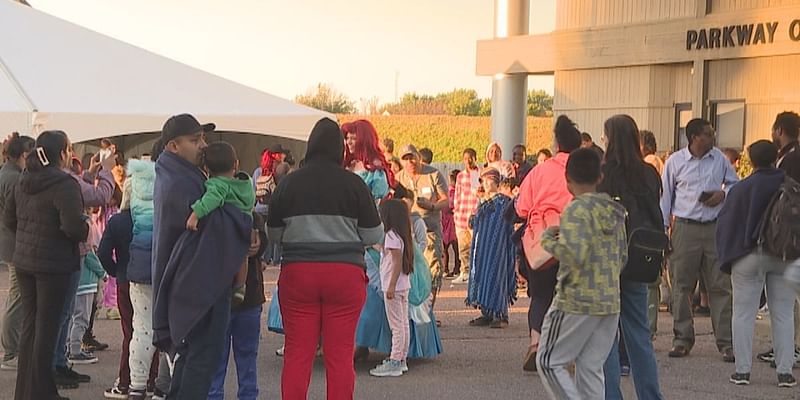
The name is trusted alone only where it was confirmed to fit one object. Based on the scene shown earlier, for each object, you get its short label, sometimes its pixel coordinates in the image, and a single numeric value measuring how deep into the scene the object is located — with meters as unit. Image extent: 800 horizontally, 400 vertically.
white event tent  14.98
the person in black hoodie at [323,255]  6.30
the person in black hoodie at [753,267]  8.53
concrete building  20.88
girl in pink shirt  8.62
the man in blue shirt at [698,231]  9.86
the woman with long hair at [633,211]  7.13
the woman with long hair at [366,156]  8.27
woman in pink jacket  7.87
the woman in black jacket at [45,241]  7.23
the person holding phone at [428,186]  12.52
